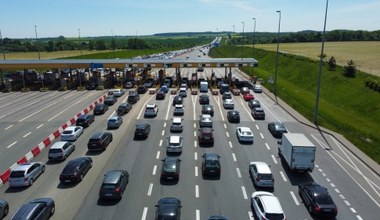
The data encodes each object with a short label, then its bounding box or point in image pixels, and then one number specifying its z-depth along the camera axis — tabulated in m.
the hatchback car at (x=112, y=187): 22.95
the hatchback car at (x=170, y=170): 26.06
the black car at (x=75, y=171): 25.66
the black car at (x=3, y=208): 20.92
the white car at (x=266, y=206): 19.69
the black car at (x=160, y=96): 59.12
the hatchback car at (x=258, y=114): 46.03
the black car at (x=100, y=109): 48.47
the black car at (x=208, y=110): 47.44
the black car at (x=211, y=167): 27.25
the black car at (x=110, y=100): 54.66
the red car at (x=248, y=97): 59.25
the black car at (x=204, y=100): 55.16
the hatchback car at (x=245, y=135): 36.00
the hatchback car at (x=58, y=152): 30.48
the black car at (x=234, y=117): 44.20
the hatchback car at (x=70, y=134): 36.16
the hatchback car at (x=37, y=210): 18.95
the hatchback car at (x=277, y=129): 38.25
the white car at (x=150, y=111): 46.81
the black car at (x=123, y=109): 48.16
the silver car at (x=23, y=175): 25.23
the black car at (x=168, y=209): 19.40
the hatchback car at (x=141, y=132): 36.91
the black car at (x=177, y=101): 53.94
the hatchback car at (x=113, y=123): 41.03
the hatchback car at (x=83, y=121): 41.38
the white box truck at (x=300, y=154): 27.14
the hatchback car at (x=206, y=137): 35.06
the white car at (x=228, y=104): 52.18
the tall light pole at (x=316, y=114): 41.39
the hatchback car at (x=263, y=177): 25.19
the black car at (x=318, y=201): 21.11
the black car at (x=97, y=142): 32.78
